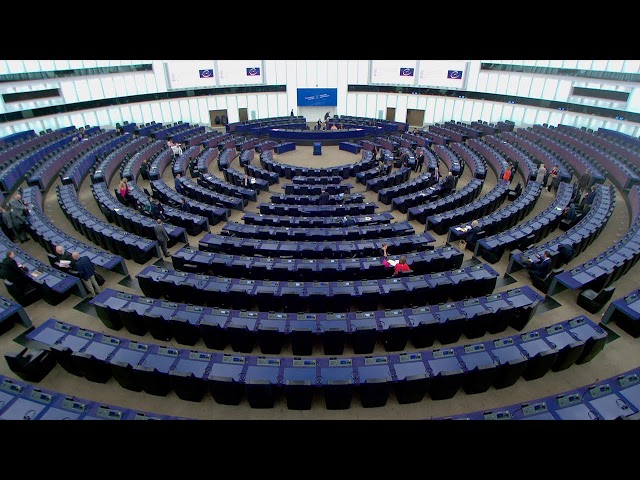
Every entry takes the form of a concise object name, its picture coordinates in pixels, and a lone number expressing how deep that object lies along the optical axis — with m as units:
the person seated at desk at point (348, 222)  16.25
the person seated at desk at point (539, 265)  12.17
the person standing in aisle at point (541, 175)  20.08
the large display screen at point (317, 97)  40.22
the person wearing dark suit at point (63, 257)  11.98
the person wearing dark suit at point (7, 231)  15.17
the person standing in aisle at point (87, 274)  11.51
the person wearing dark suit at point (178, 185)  21.19
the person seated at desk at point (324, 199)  18.61
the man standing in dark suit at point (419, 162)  26.02
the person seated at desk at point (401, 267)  12.09
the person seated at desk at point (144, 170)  23.23
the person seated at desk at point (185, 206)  18.16
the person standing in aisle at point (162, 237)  14.27
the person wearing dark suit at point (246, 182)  22.42
